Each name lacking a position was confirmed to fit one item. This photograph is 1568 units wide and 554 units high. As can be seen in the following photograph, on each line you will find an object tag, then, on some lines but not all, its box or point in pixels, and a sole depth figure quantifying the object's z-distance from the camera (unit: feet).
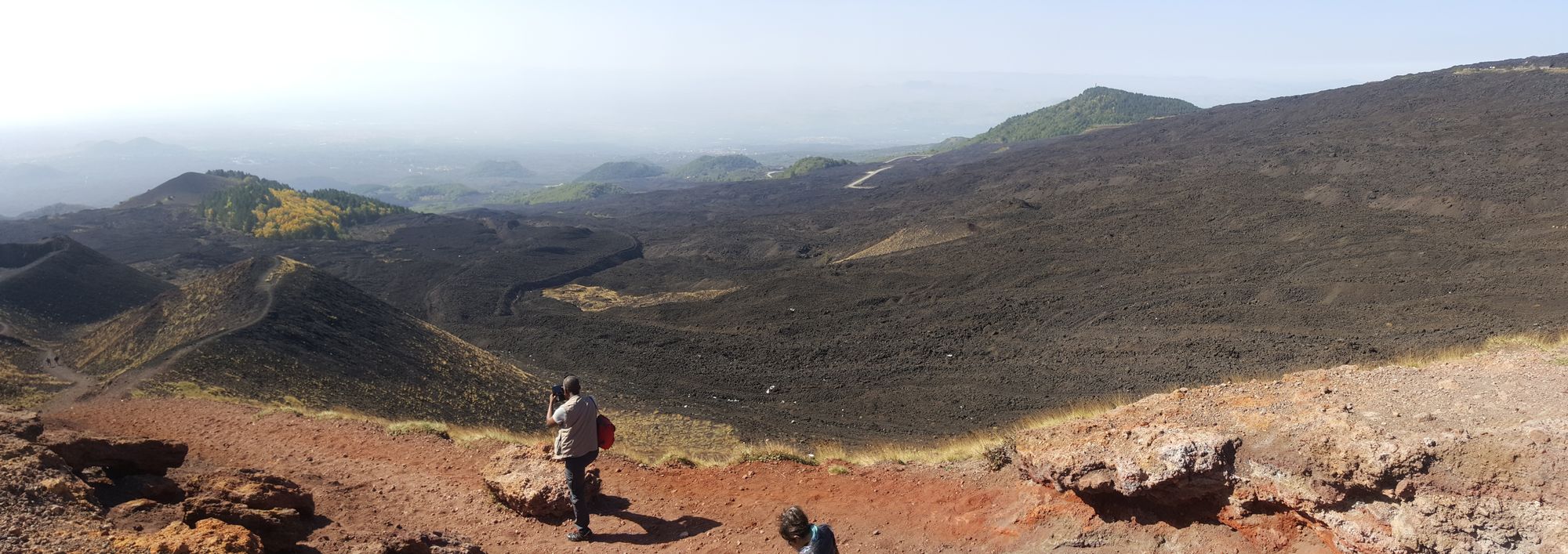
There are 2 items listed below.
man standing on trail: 19.65
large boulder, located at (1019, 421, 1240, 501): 17.44
